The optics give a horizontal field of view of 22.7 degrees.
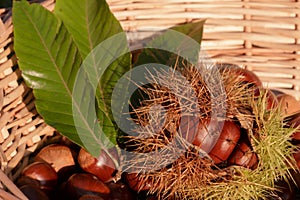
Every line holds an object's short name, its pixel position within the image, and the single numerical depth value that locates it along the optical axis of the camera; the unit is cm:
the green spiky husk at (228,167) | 54
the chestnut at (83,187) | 58
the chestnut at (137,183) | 58
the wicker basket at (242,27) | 68
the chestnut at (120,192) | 58
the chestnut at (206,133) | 55
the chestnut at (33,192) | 55
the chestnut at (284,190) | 60
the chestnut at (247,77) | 63
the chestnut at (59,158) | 61
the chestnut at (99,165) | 61
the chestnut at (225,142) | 56
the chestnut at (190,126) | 55
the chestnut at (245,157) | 56
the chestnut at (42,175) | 59
